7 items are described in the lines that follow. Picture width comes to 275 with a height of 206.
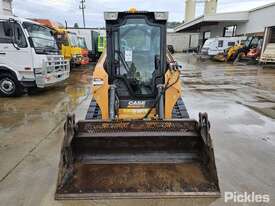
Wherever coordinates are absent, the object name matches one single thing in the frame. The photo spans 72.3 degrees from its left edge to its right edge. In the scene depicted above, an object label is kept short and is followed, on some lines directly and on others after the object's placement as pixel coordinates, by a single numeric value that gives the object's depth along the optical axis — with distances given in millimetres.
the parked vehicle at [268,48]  14205
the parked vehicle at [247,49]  16680
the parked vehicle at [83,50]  13908
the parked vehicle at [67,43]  11867
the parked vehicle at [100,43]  18029
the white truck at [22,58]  5769
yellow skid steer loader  2223
